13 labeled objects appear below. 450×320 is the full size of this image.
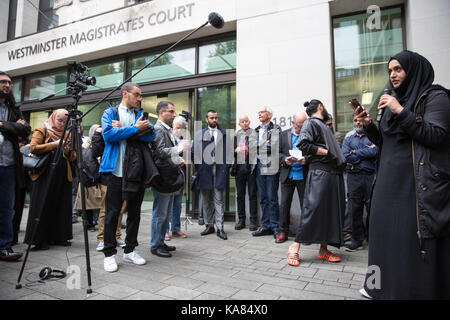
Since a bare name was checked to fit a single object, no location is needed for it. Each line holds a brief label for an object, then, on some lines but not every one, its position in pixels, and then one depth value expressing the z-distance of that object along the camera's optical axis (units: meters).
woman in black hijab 1.91
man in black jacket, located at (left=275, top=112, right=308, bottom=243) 4.49
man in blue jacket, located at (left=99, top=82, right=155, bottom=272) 3.09
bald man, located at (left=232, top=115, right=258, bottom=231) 5.42
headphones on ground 2.69
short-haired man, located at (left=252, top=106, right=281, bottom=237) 5.12
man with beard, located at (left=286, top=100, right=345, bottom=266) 3.31
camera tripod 2.65
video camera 2.73
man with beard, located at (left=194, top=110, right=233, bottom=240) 5.05
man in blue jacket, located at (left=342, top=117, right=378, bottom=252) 4.21
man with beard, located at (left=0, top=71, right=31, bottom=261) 3.36
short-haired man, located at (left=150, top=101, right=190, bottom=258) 3.57
